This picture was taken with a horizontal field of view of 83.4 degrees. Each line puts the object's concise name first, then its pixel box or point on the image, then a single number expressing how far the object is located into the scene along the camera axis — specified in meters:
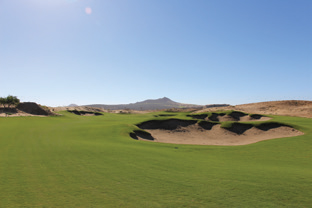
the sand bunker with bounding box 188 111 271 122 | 39.56
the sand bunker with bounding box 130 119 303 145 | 23.92
